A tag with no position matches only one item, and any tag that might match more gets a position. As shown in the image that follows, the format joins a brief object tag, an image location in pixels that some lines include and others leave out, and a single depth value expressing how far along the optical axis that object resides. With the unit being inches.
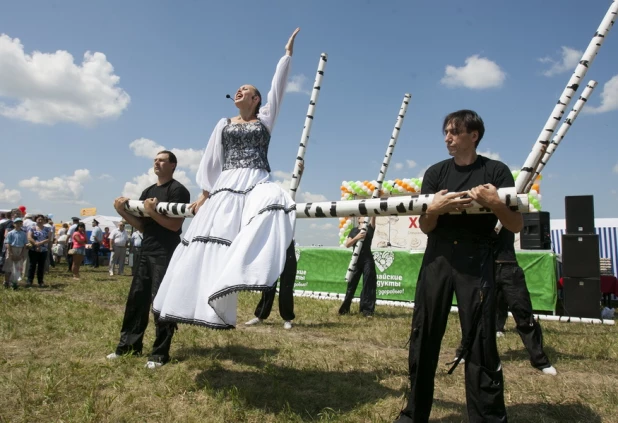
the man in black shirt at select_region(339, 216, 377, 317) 343.6
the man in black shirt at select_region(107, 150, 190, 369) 187.0
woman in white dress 122.5
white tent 1173.5
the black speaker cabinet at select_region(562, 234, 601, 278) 361.4
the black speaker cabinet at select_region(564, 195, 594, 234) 369.4
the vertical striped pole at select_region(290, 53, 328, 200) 302.2
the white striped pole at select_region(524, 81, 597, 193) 283.6
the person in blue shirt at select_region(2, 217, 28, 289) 455.8
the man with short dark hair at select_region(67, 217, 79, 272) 695.1
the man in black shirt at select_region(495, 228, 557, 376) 191.4
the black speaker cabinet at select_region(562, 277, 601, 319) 355.9
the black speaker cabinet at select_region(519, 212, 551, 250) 427.2
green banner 396.2
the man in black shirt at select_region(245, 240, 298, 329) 279.1
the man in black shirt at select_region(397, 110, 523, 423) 108.7
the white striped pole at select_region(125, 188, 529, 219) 105.5
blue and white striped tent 614.4
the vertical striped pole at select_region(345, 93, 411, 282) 388.5
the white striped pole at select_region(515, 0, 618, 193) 181.5
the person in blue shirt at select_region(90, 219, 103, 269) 804.5
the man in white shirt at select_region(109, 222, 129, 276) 704.4
